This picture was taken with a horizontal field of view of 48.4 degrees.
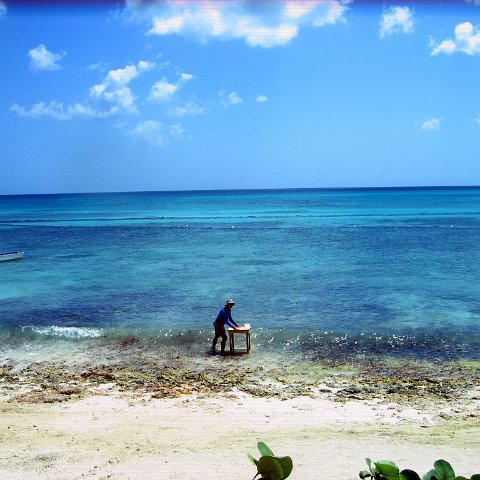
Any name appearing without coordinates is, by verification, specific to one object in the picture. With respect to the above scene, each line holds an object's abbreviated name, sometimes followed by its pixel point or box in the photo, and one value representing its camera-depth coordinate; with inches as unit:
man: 570.8
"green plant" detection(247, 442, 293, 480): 153.8
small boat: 1321.4
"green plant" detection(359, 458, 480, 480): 146.6
